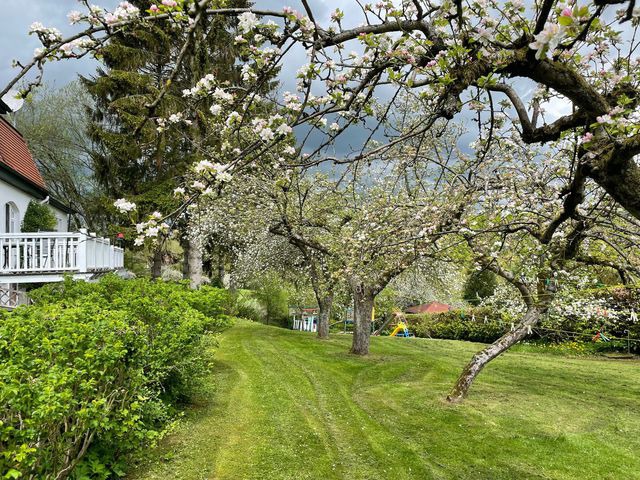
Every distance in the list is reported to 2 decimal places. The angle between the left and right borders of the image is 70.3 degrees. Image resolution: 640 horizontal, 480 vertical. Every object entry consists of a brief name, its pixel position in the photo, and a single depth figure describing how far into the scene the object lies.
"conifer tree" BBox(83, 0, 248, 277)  19.23
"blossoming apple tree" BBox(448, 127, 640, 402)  5.83
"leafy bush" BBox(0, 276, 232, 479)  3.24
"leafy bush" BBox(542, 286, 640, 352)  7.37
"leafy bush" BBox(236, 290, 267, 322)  25.78
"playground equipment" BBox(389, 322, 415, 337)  23.70
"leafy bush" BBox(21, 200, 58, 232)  16.16
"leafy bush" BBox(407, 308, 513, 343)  19.92
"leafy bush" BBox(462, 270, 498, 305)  24.16
